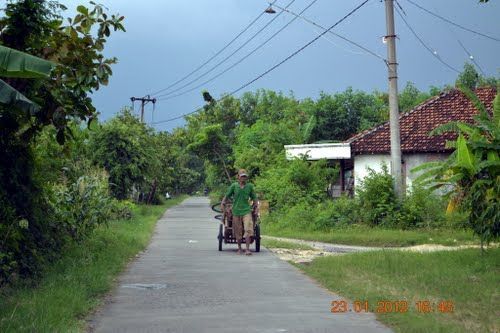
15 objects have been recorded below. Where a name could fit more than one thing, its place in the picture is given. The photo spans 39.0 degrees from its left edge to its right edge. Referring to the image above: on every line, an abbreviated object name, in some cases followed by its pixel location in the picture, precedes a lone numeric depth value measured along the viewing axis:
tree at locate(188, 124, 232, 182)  52.28
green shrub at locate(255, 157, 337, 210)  30.39
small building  29.17
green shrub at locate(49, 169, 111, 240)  14.73
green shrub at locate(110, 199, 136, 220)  29.01
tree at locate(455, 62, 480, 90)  50.00
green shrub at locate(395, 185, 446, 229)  23.39
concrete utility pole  23.33
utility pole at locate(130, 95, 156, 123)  63.28
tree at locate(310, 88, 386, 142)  43.97
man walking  16.84
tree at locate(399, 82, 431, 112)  51.49
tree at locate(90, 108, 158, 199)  36.31
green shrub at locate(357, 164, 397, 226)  23.97
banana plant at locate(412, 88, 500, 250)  13.41
